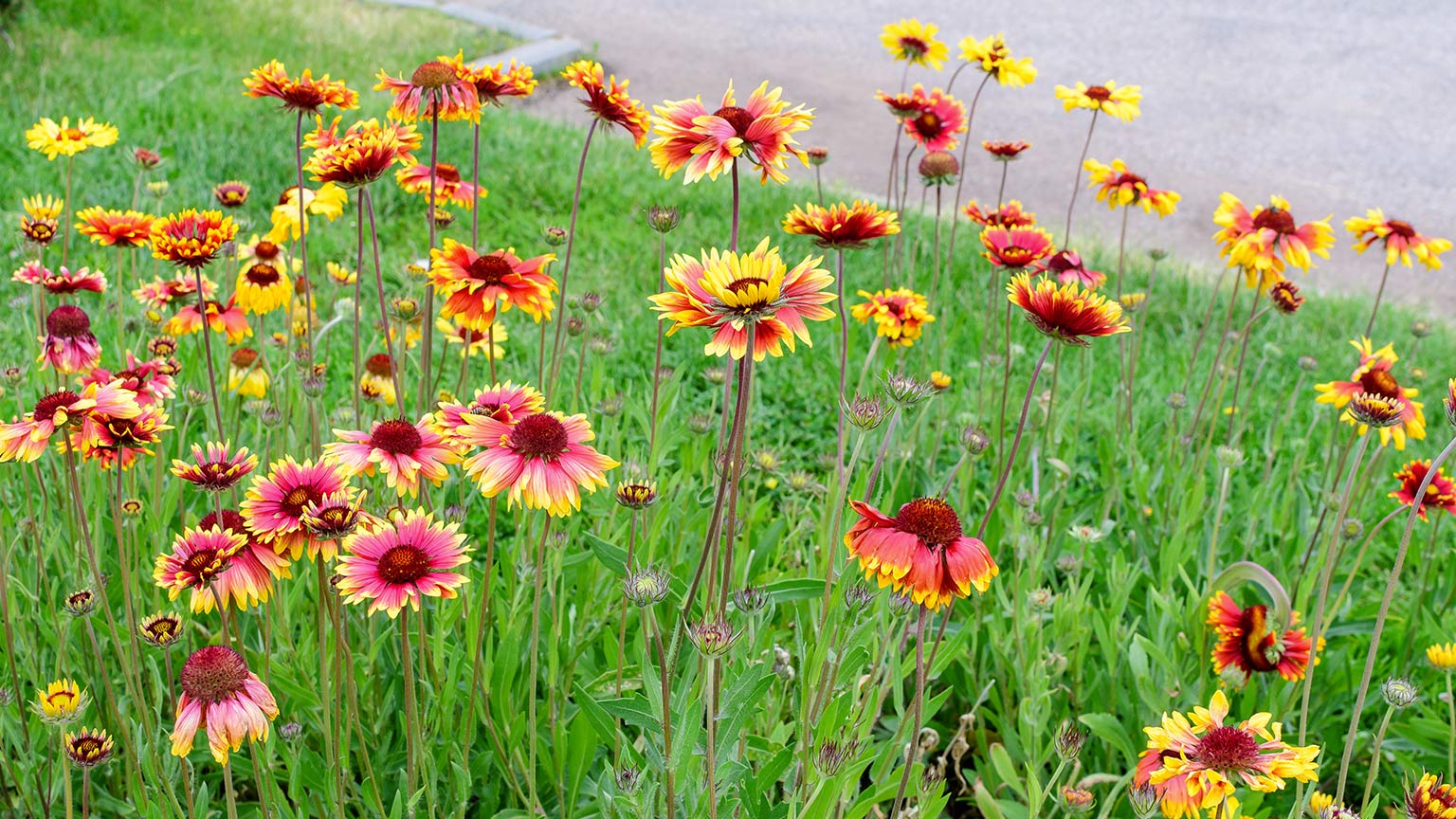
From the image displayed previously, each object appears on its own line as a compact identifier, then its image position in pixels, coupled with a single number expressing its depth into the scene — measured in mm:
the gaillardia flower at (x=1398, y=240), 2639
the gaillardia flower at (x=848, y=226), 1717
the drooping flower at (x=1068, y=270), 2494
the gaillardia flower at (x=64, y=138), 2354
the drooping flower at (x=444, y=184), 2086
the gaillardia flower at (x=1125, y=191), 2809
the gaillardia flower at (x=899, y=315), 2504
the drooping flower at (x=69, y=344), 1789
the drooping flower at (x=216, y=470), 1396
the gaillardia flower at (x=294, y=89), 1885
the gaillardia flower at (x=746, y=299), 1226
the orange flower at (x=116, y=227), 2053
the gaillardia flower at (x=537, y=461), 1328
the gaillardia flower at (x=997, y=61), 2877
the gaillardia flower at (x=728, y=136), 1460
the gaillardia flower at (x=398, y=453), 1404
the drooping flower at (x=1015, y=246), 2291
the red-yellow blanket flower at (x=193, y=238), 1679
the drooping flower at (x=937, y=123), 2769
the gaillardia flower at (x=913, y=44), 3039
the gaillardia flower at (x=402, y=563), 1234
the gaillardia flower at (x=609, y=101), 1887
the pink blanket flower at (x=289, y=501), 1271
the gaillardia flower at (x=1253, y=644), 1897
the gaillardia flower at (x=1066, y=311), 1447
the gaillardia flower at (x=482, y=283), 1688
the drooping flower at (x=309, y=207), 2037
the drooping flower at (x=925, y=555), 1317
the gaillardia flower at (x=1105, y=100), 2871
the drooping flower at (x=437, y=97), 1851
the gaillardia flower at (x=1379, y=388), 2180
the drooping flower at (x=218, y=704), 1179
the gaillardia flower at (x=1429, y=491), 2088
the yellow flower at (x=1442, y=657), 1825
